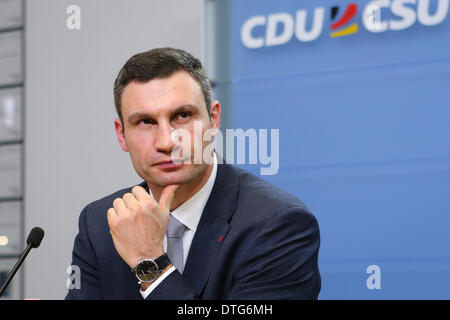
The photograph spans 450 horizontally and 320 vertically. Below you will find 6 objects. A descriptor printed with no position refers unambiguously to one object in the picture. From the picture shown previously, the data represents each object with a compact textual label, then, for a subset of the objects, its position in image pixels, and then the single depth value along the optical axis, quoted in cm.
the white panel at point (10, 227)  338
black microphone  159
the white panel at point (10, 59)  347
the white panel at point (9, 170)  346
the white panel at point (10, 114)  346
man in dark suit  156
